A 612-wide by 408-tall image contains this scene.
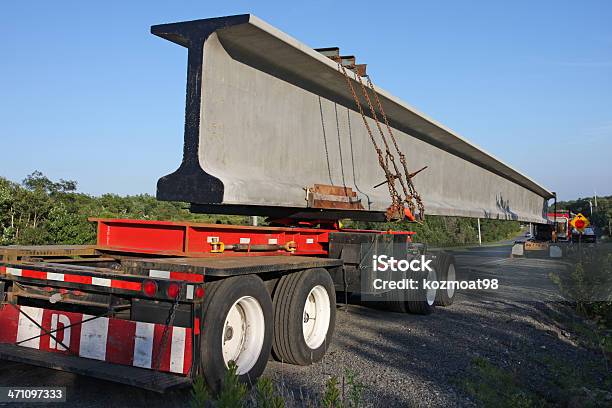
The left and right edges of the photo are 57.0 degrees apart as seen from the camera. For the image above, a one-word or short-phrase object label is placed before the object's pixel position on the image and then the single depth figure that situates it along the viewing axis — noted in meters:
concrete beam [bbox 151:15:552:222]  5.64
